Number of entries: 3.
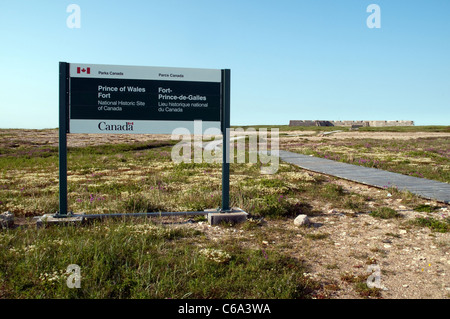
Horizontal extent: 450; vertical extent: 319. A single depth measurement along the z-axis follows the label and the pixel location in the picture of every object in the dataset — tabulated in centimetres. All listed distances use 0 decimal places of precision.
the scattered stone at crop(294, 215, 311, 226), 810
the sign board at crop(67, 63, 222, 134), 820
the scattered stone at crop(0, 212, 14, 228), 746
